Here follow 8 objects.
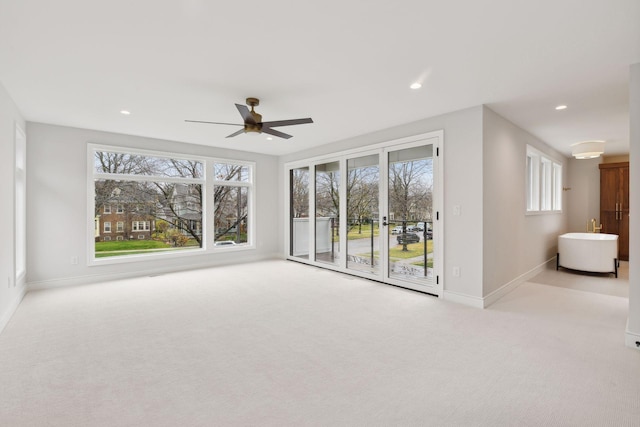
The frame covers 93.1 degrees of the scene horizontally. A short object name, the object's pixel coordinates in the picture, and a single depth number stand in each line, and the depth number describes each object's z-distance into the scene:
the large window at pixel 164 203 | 5.14
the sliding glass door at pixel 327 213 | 5.73
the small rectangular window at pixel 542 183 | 5.38
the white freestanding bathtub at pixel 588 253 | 5.16
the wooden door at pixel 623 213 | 6.77
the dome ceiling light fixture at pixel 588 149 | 5.11
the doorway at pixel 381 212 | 4.30
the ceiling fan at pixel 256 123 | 3.32
